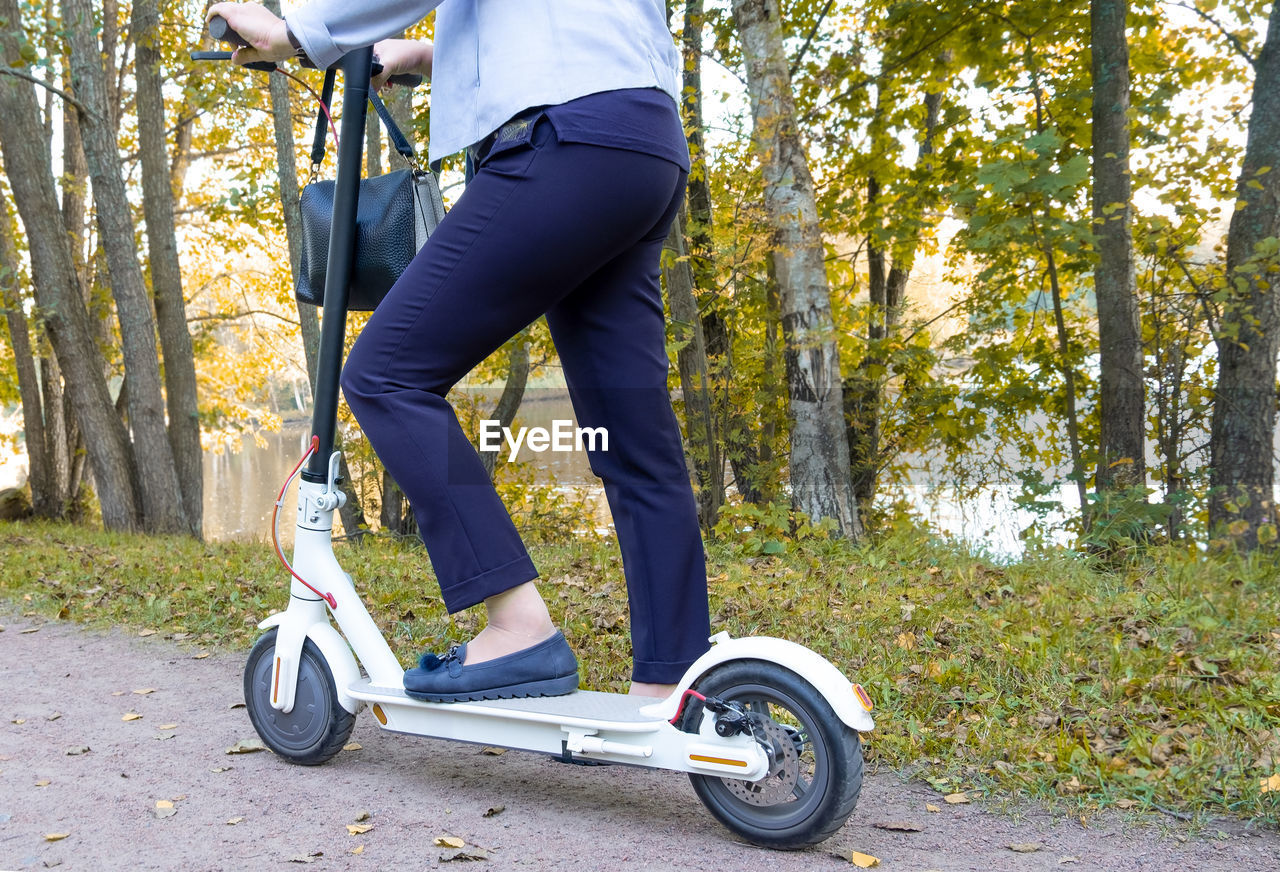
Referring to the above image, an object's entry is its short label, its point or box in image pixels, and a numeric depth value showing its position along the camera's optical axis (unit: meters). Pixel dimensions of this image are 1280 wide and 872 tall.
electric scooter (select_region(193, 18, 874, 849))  1.84
